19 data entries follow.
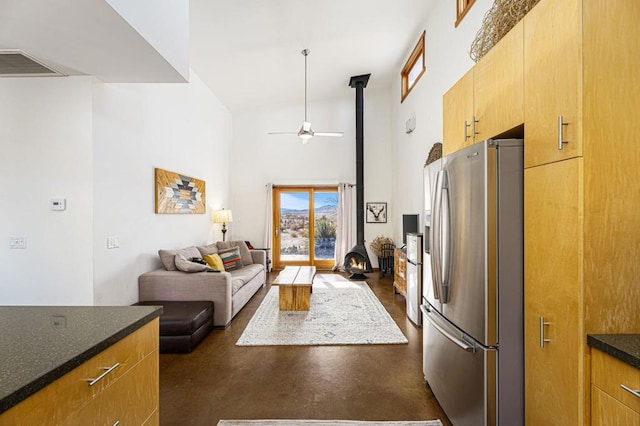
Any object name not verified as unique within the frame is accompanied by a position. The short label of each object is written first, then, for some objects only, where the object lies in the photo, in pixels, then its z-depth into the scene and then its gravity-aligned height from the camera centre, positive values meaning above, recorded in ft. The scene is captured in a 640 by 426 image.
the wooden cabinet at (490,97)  5.23 +2.26
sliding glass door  24.63 -0.83
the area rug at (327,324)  11.00 -4.46
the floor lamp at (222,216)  19.73 -0.21
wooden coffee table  14.03 -3.70
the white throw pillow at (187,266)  12.42 -2.11
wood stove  21.33 +0.66
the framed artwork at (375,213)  24.09 -0.05
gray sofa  12.03 -2.87
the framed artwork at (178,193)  13.57 +0.95
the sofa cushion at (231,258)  17.21 -2.55
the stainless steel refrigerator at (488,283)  5.29 -1.25
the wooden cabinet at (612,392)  3.35 -2.06
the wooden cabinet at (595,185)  3.94 +0.35
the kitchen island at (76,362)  2.66 -1.48
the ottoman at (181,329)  10.11 -3.80
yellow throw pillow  15.07 -2.36
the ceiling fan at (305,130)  16.16 +4.40
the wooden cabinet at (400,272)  15.74 -3.15
